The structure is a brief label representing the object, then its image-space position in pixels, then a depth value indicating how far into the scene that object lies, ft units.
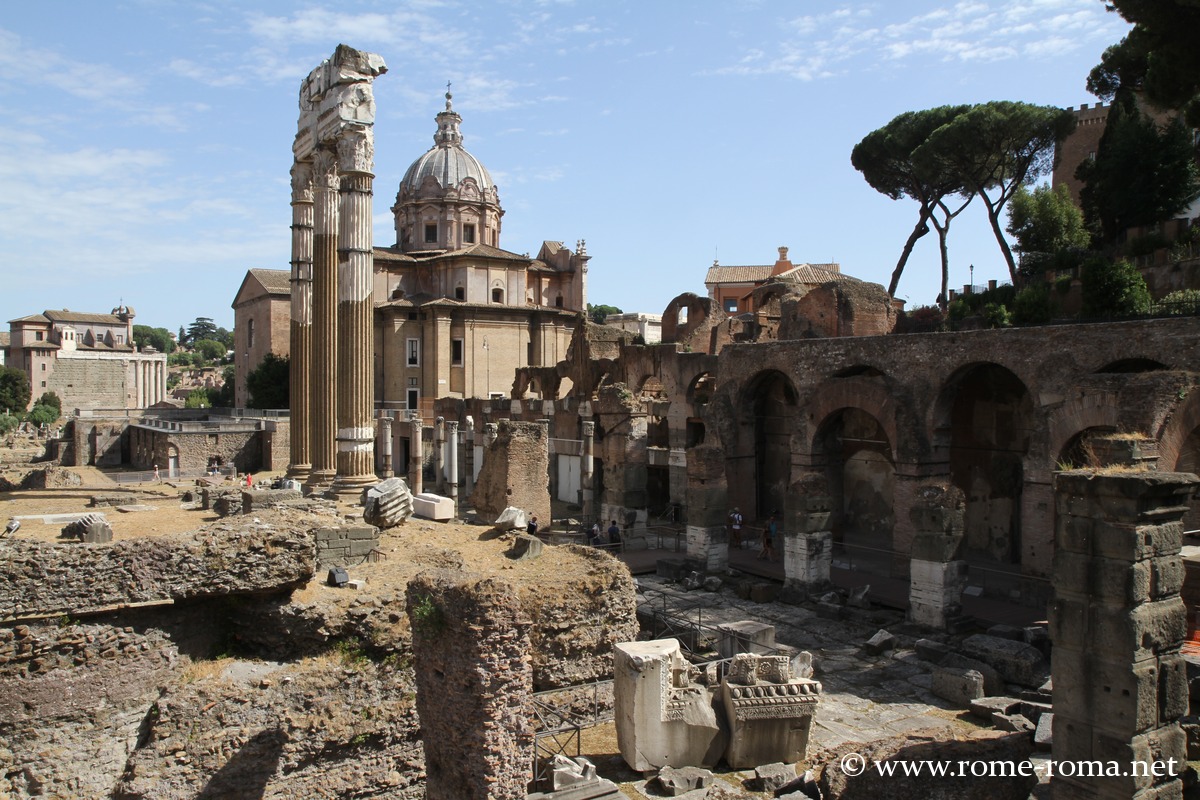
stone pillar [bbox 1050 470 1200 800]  22.50
